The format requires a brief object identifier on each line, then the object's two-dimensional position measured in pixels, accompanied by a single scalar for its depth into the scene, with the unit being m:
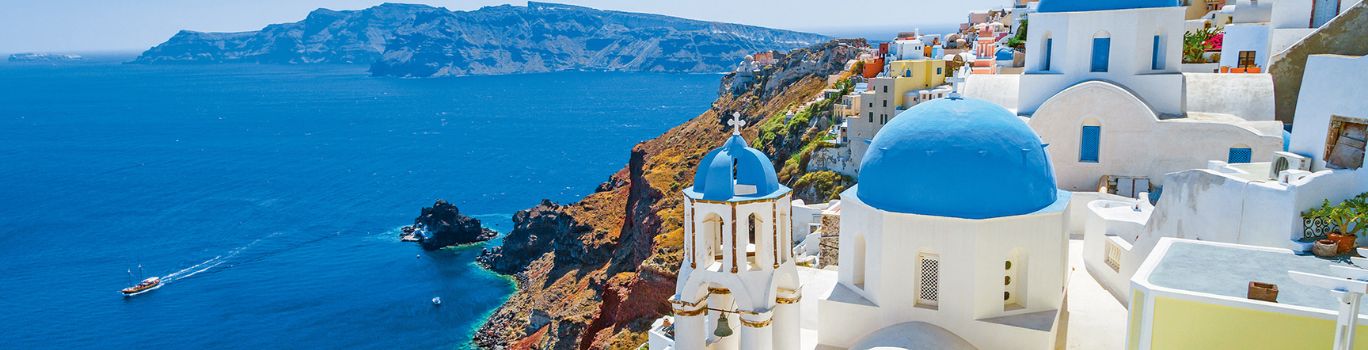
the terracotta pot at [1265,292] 9.58
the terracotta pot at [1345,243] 11.37
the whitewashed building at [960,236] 12.87
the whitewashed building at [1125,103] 20.72
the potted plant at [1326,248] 11.39
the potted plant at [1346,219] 11.41
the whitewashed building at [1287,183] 12.34
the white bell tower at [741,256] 13.59
